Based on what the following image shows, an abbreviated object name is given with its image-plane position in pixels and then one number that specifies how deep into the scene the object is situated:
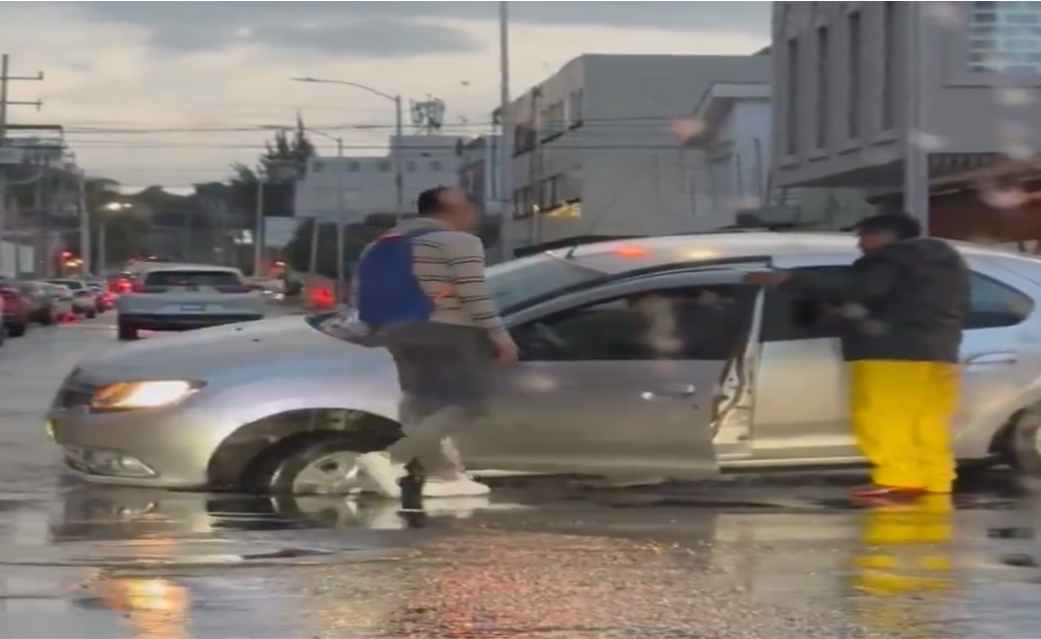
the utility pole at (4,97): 67.00
